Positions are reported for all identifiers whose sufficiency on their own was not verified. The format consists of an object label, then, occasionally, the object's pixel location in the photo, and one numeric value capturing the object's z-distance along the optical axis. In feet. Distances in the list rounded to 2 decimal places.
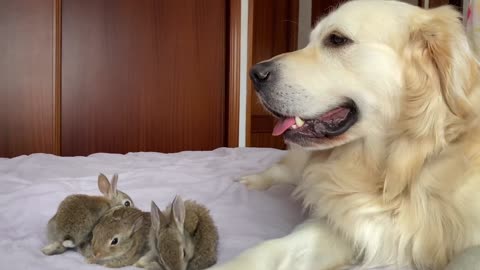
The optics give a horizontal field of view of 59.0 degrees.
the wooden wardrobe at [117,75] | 8.83
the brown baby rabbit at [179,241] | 2.68
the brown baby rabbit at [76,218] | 2.97
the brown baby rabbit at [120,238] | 2.81
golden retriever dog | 2.85
